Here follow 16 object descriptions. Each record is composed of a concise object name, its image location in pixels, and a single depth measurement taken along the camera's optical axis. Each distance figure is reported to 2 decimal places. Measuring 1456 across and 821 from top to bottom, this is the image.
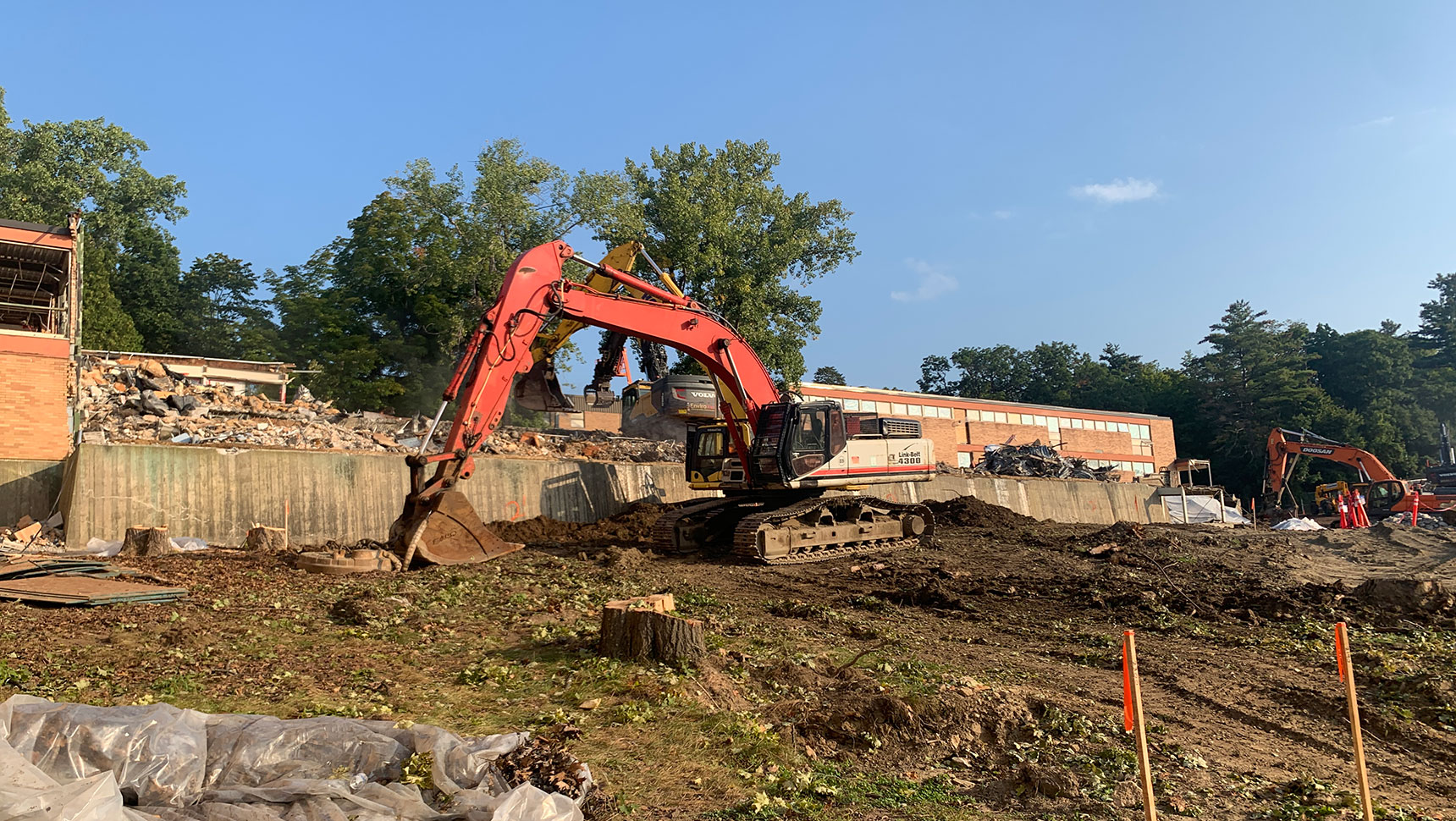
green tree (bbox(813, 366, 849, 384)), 92.94
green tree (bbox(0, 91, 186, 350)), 34.22
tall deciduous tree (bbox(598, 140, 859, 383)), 28.77
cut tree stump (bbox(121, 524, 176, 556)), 12.36
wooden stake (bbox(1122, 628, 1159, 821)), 4.21
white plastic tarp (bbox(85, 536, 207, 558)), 12.77
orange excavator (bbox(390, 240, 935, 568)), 11.36
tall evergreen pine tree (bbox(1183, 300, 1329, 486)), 59.00
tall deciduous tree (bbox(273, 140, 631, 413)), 29.75
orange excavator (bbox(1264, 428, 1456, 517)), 33.12
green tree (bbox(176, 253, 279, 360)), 38.66
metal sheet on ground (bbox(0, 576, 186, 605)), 8.28
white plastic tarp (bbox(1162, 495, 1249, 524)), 30.81
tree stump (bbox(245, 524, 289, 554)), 13.41
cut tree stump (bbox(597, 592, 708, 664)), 6.62
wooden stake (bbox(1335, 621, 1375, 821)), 4.39
